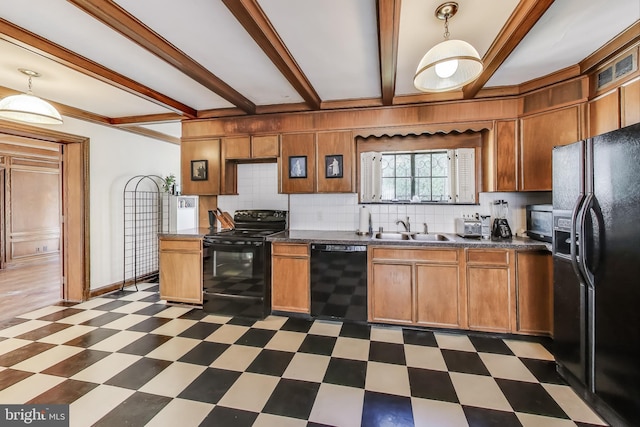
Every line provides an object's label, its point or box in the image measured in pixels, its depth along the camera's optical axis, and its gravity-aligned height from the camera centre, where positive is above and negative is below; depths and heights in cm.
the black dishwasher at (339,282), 296 -75
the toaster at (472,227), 298 -18
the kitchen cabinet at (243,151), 365 +78
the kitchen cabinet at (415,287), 275 -75
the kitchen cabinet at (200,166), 383 +62
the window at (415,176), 340 +42
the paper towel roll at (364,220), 340 -11
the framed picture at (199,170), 386 +57
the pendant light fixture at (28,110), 235 +86
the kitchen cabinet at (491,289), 264 -74
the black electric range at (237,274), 312 -70
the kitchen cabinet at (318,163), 345 +60
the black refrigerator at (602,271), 154 -38
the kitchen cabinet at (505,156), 301 +57
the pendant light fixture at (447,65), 164 +90
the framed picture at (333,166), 347 +55
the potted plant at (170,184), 483 +48
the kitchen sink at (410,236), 311 -30
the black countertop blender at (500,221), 297 -12
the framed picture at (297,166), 357 +56
